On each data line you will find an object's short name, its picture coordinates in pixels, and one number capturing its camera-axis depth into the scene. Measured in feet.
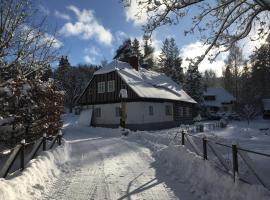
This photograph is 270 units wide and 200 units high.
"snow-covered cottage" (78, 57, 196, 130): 61.38
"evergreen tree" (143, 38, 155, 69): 137.85
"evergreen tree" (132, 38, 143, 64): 127.23
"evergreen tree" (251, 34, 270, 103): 120.52
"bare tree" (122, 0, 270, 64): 20.78
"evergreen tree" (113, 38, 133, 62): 92.57
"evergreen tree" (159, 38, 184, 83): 113.48
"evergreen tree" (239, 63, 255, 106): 120.86
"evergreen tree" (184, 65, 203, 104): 102.97
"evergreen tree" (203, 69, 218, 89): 209.52
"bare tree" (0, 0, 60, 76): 25.46
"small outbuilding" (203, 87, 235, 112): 134.94
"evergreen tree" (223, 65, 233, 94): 155.03
